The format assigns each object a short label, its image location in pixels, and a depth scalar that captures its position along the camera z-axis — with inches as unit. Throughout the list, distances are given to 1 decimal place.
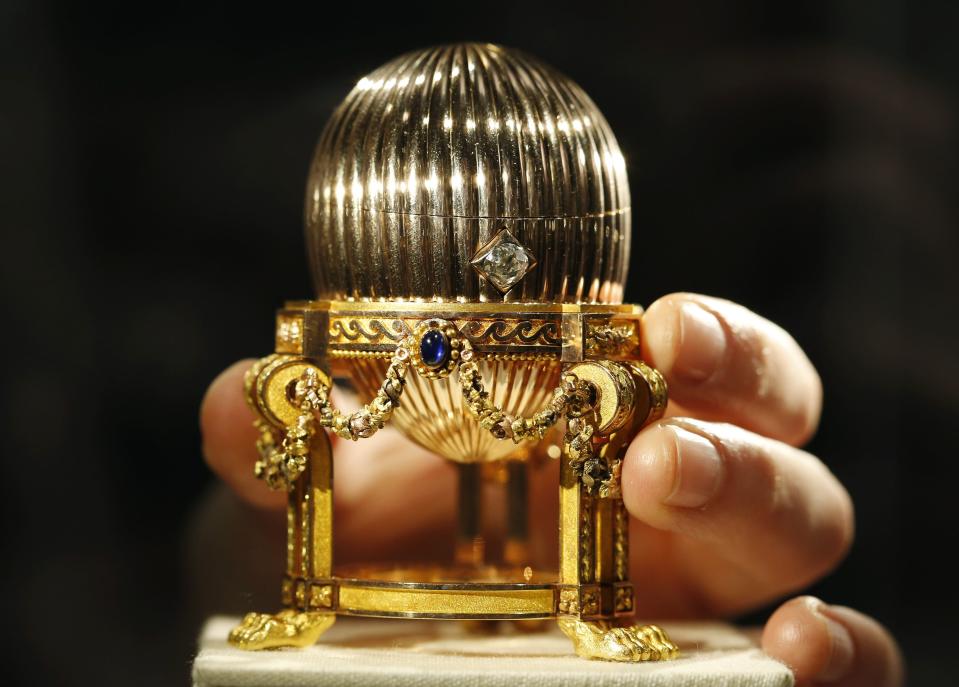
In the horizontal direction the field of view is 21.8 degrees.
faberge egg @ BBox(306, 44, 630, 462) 12.2
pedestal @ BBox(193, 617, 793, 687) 11.7
